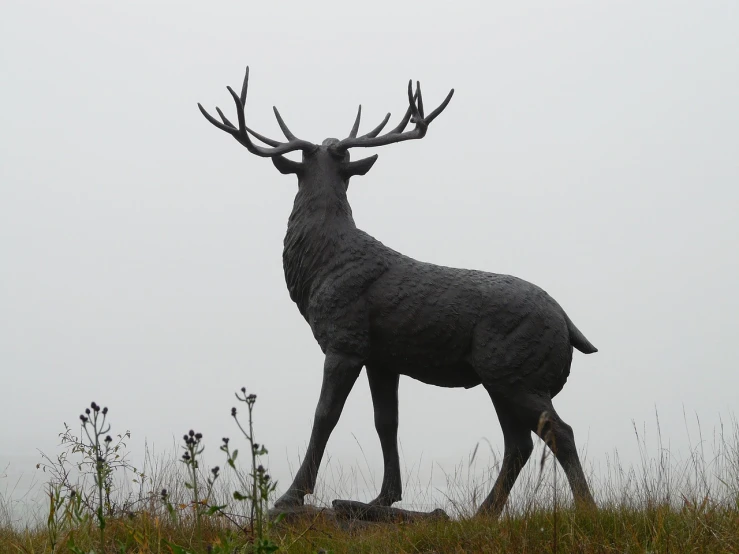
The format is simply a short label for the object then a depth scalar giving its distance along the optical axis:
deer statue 9.74
